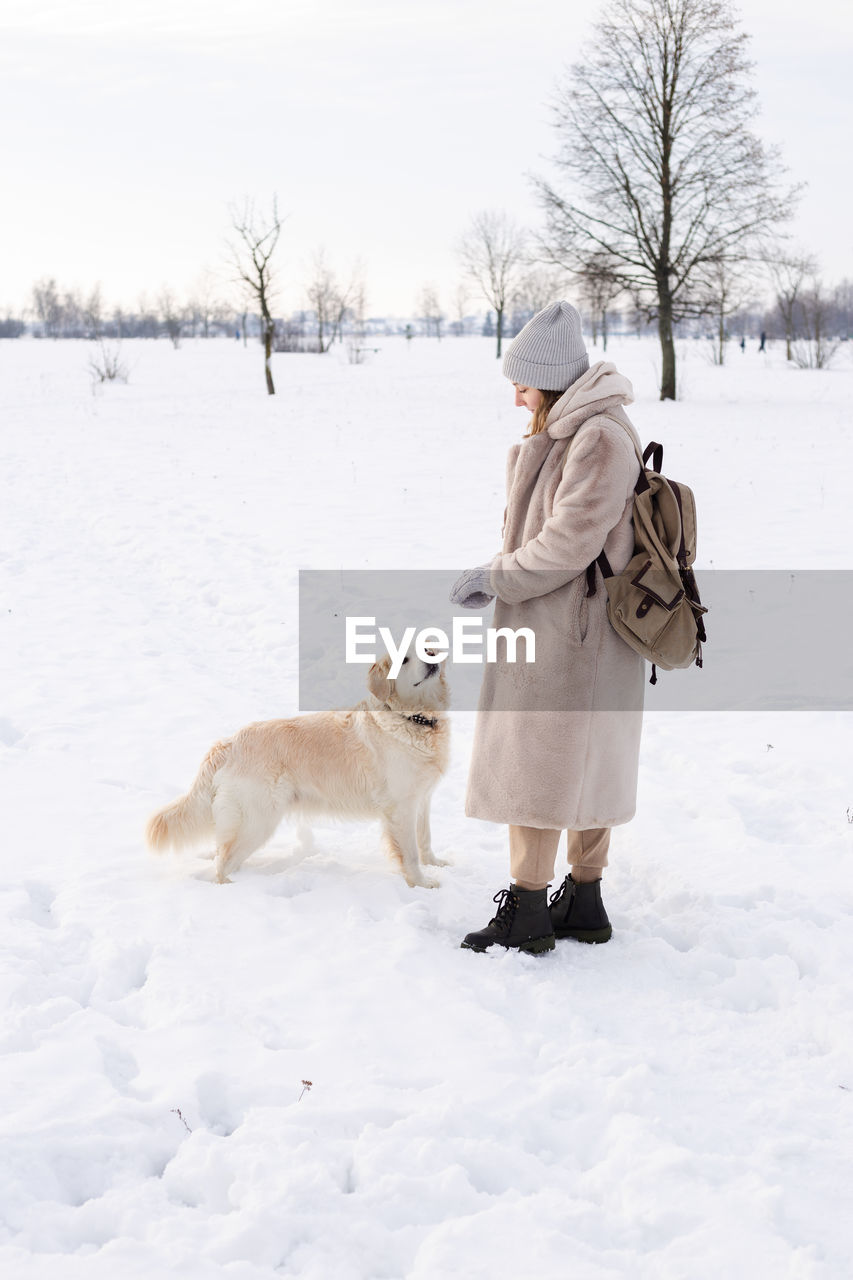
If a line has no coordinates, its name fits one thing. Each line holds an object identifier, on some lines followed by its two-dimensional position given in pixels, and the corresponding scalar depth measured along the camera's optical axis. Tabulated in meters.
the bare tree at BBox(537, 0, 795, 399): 23.06
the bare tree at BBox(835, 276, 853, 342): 99.25
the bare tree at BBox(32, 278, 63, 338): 98.50
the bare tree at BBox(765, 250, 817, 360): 35.13
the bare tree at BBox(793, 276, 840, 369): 40.50
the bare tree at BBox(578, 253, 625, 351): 24.81
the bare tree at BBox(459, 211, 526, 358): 48.91
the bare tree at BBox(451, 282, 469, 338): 90.69
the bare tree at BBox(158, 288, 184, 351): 60.28
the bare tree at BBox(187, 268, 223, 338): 88.19
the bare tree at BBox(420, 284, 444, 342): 94.88
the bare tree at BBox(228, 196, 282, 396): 26.28
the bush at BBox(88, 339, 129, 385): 31.98
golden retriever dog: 3.98
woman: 3.12
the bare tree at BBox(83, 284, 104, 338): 77.93
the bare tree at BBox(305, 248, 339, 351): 61.44
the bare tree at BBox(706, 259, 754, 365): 24.42
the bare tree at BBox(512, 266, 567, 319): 26.92
